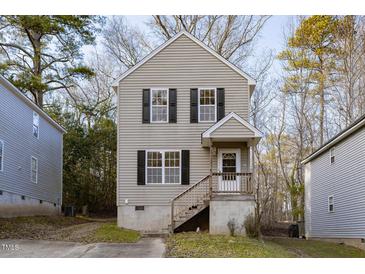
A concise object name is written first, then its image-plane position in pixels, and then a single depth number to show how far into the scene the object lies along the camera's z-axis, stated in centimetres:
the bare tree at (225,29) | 3562
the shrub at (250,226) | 1848
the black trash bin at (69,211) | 2931
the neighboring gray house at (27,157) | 2158
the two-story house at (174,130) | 2097
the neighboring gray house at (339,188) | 1891
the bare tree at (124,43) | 3606
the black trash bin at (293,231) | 2886
